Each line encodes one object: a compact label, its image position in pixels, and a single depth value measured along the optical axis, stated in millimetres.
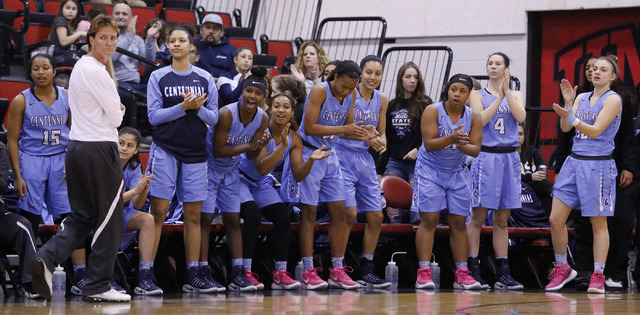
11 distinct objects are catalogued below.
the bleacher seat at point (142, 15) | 22531
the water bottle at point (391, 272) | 15320
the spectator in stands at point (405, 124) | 16422
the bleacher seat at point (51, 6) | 21562
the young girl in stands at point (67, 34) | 18406
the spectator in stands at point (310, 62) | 18391
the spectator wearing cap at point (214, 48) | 20516
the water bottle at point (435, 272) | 15617
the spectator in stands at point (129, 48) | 19156
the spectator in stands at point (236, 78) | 15197
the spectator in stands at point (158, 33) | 20375
